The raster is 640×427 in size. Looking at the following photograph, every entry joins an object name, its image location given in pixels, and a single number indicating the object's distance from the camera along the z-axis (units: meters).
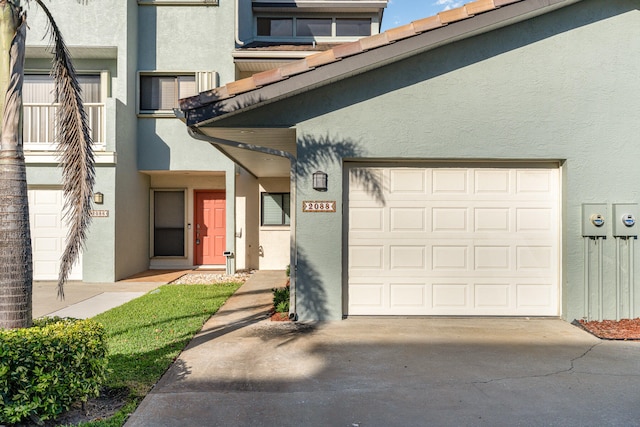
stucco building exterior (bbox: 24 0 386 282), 10.34
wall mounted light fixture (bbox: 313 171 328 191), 6.33
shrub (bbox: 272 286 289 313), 6.77
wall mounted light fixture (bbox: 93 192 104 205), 10.03
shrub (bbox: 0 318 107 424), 3.09
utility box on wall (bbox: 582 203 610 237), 6.28
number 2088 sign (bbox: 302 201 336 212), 6.43
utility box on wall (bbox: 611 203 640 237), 6.21
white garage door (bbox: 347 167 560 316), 6.60
